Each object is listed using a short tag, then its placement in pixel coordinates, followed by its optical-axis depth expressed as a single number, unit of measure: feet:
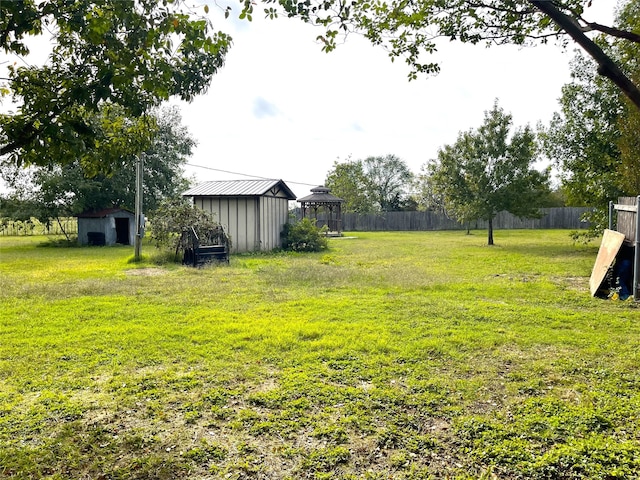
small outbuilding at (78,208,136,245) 67.97
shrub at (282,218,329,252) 54.95
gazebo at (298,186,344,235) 92.02
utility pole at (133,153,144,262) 42.70
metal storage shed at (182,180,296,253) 50.55
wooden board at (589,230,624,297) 25.14
